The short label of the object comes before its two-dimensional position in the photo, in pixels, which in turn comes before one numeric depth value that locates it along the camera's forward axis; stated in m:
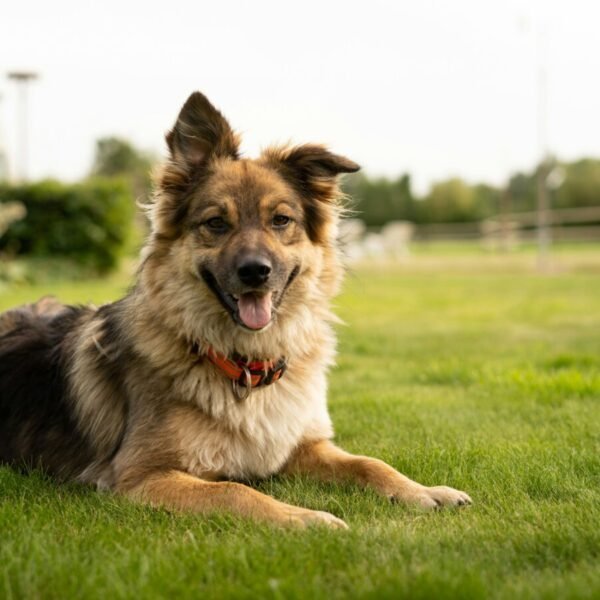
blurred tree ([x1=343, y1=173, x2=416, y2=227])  67.25
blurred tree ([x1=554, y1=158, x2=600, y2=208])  58.72
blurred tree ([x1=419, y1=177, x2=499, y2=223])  65.44
